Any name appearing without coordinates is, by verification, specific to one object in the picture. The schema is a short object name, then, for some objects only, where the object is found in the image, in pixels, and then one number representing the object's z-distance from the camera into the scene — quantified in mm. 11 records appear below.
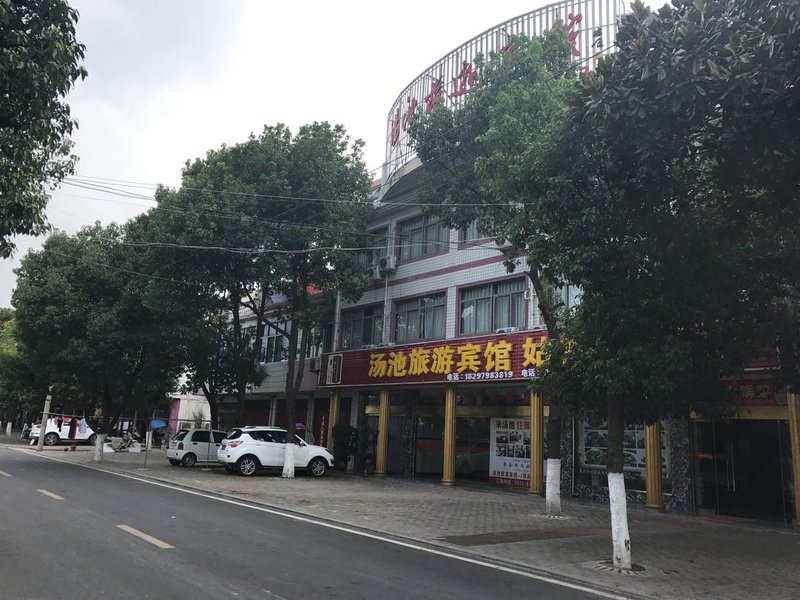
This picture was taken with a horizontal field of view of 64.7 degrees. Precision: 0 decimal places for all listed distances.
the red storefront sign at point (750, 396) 14211
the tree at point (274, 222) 21094
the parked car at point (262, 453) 21922
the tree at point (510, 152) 9828
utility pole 32394
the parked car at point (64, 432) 38781
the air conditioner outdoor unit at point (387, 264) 24547
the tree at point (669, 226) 7527
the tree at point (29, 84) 6757
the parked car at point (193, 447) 25422
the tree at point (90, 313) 23547
